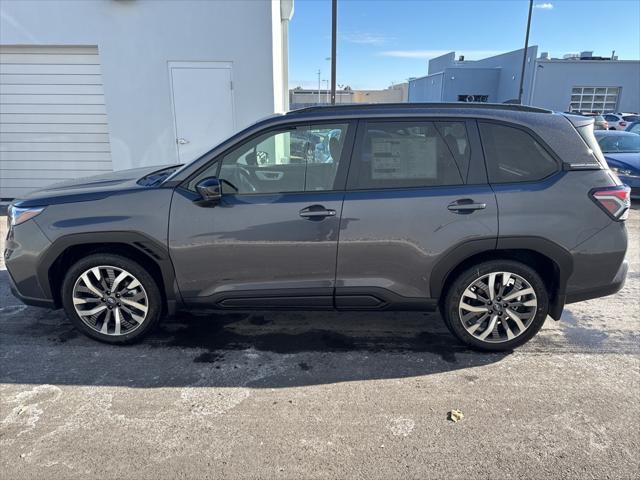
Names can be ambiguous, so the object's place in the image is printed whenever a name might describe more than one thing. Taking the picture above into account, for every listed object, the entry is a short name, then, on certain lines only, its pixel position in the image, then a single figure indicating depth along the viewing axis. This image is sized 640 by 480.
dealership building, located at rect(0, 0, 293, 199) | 8.24
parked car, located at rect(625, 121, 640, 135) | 14.68
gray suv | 3.24
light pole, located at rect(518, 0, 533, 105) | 26.67
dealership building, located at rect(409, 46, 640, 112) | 39.00
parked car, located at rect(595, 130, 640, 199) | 9.50
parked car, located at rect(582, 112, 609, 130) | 16.02
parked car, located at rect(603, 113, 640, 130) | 26.70
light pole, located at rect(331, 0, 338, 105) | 12.36
